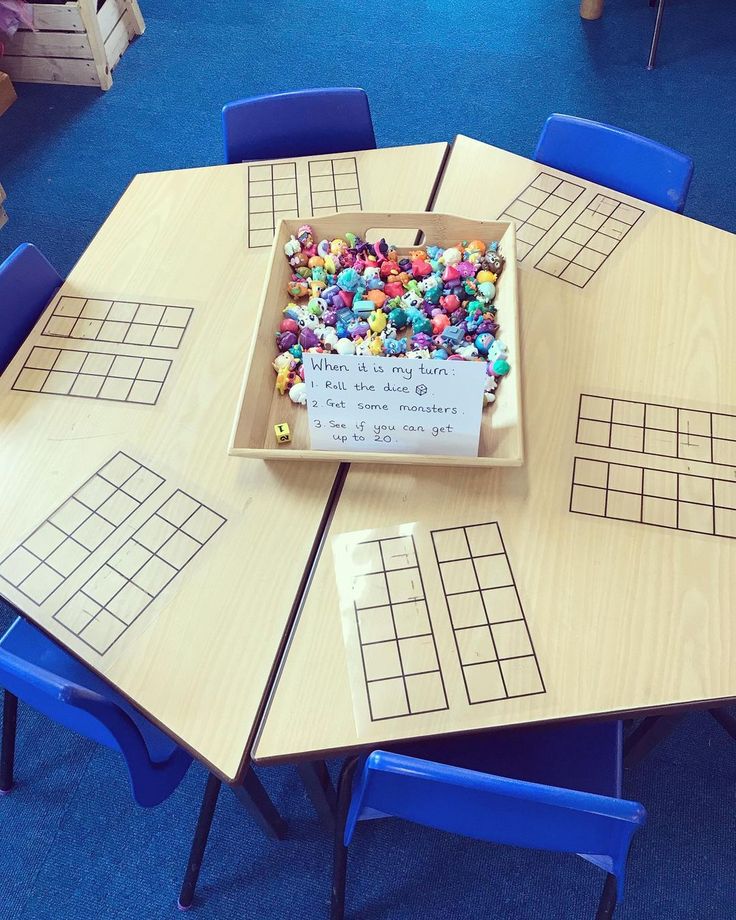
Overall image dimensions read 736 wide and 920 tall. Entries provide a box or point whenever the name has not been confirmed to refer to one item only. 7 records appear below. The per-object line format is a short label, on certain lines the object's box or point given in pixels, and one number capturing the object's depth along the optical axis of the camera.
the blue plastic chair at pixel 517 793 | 0.80
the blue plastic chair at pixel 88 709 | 0.95
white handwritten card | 1.04
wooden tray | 1.13
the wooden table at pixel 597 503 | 0.95
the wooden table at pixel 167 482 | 1.00
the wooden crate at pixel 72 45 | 2.89
